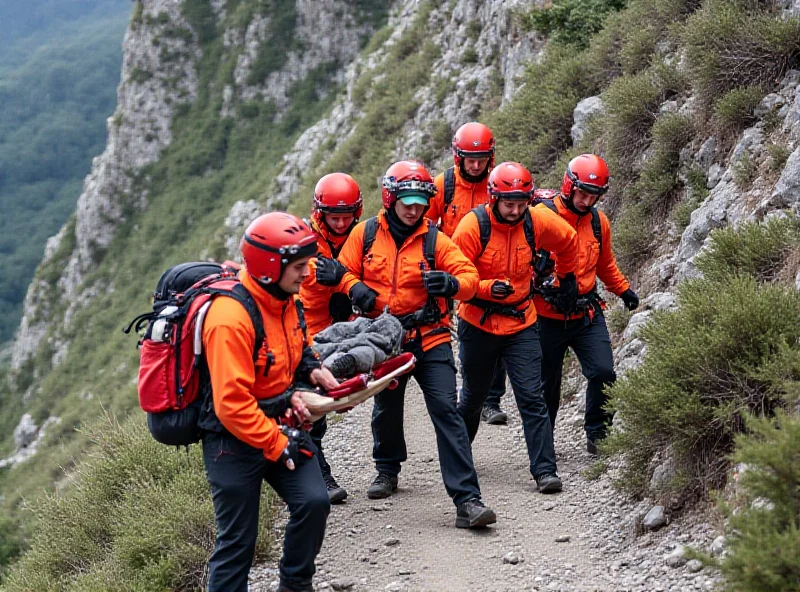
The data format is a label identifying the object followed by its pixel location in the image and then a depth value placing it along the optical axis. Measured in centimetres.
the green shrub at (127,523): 706
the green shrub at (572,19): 1633
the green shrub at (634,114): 1142
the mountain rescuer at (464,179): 870
